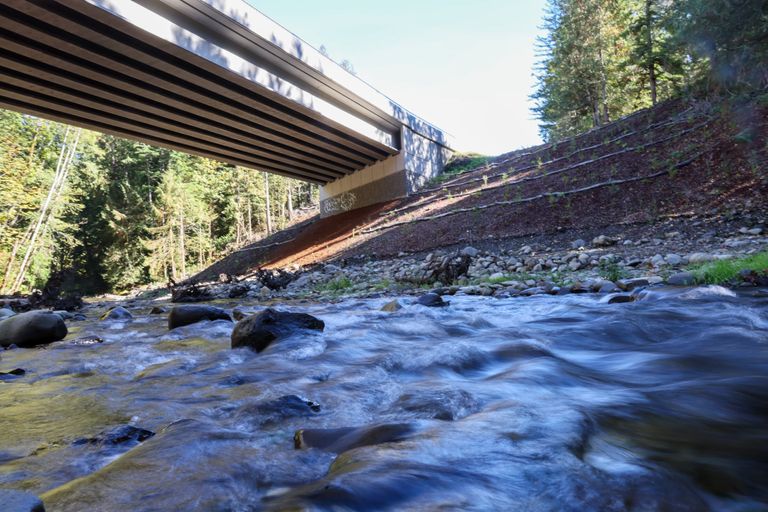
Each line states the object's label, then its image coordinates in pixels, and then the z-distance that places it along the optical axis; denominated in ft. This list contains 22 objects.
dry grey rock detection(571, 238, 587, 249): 28.71
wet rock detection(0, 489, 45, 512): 3.33
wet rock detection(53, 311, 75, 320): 25.67
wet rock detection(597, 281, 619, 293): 17.69
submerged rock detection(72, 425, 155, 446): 5.69
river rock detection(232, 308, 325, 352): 12.24
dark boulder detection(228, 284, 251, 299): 37.76
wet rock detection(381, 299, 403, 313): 18.30
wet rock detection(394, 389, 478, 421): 6.36
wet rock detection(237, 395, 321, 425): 6.52
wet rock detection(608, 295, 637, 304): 15.60
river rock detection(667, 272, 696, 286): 16.33
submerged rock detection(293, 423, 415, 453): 5.29
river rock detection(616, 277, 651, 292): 17.35
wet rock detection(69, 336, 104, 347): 14.82
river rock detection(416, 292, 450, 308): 18.81
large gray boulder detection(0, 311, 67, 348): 15.62
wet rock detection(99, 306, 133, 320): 23.89
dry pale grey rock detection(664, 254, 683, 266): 20.16
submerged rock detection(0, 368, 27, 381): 10.02
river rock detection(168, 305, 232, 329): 18.06
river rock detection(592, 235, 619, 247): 27.50
